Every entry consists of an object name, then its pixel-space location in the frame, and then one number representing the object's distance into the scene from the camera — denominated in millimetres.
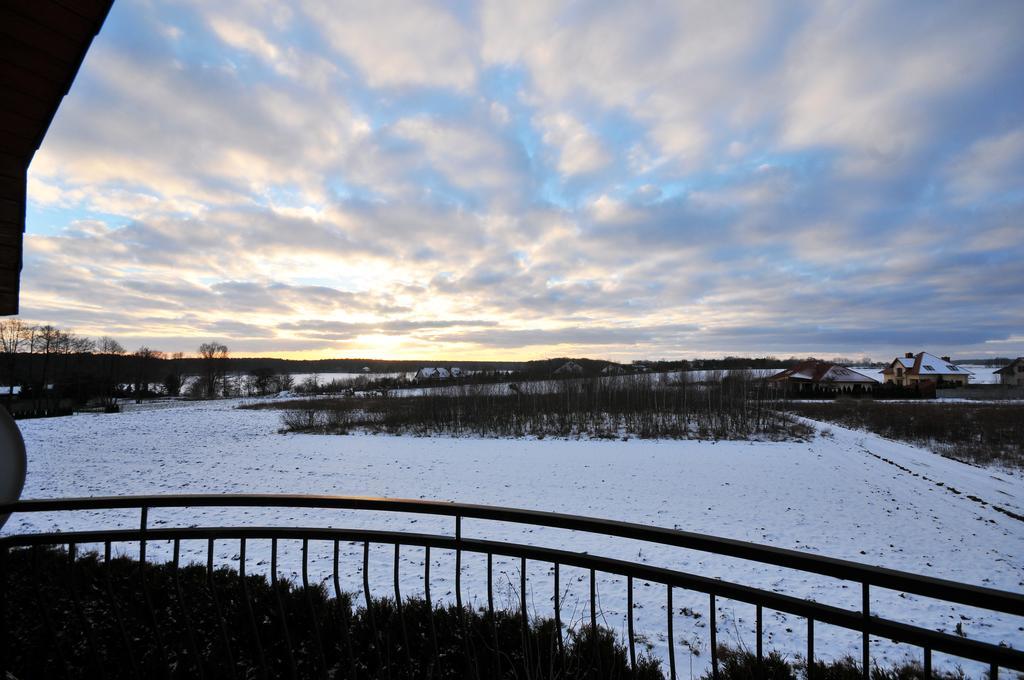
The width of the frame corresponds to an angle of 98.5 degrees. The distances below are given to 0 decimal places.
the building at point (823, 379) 55156
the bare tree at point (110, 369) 55969
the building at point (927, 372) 56469
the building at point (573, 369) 45388
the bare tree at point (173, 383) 76850
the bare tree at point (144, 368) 72488
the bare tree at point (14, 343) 50844
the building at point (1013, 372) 60594
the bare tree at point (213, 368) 82000
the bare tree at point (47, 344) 53206
